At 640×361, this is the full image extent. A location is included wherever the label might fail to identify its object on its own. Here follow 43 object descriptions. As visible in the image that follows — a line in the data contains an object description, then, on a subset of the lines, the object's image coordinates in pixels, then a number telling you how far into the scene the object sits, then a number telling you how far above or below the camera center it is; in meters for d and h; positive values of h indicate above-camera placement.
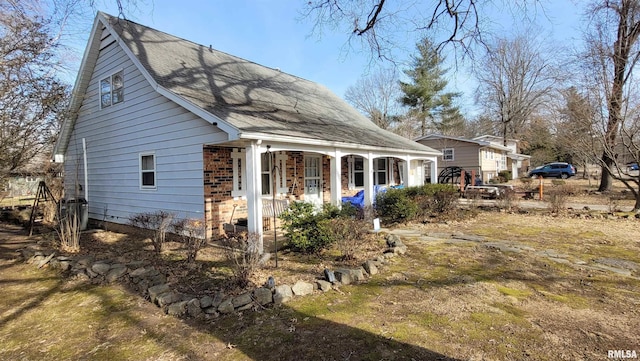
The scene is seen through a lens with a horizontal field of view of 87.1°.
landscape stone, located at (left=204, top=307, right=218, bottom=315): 4.25 -1.63
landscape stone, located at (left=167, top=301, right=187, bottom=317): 4.32 -1.63
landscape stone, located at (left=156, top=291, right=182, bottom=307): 4.52 -1.57
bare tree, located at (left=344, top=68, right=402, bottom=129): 38.09 +8.82
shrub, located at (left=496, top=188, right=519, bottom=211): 12.98 -1.00
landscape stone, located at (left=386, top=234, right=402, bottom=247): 7.32 -1.39
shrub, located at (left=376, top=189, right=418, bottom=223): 10.34 -0.88
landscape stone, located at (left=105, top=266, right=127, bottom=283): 5.70 -1.54
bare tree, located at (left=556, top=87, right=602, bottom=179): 11.35 +1.74
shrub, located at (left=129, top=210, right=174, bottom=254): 7.09 -0.94
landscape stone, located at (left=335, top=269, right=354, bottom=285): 5.16 -1.51
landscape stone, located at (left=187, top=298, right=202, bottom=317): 4.27 -1.61
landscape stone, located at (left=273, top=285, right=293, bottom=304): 4.53 -1.56
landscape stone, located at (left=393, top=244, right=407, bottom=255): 6.75 -1.45
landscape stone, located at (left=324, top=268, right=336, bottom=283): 5.12 -1.48
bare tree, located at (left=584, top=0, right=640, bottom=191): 10.84 +3.66
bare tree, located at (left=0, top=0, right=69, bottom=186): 7.38 +2.46
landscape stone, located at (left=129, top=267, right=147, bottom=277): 5.68 -1.52
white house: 7.84 +1.21
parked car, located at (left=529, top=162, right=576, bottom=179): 33.59 +0.36
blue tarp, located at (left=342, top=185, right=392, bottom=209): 10.99 -0.69
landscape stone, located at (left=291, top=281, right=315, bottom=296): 4.77 -1.55
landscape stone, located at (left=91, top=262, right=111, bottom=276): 5.93 -1.49
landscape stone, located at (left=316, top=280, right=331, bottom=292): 4.90 -1.56
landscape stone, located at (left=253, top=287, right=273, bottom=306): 4.44 -1.53
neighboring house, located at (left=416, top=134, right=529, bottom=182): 27.22 +1.94
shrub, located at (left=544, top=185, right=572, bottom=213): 11.96 -0.95
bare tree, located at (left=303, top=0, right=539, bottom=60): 6.09 +2.95
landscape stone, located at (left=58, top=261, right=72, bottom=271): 6.36 -1.53
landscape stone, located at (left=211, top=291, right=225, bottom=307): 4.34 -1.55
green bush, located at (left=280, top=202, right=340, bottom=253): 6.65 -0.97
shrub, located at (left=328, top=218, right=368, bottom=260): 6.20 -1.05
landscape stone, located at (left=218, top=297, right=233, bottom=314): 4.28 -1.60
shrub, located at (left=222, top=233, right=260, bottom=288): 4.97 -1.23
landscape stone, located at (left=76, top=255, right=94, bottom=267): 6.31 -1.45
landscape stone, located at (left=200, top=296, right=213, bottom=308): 4.33 -1.55
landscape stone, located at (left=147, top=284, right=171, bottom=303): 4.75 -1.54
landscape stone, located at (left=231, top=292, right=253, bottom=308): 4.37 -1.56
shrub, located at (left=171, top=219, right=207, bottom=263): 6.30 -1.11
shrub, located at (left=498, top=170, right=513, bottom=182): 30.63 -0.05
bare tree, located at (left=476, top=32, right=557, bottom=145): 34.62 +9.08
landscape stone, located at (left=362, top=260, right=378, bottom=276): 5.59 -1.50
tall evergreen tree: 36.59 +8.74
